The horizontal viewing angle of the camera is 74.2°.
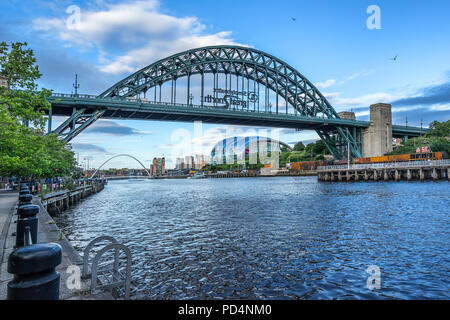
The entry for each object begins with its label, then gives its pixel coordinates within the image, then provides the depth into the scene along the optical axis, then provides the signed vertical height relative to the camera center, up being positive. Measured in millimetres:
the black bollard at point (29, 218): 6363 -1109
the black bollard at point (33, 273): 2549 -949
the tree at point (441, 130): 87938 +10100
